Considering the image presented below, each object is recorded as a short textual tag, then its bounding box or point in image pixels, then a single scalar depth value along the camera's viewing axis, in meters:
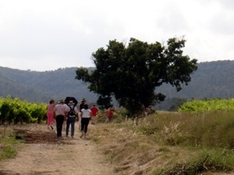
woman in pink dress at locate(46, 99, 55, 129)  25.55
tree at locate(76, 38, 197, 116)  48.63
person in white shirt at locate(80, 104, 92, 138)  22.58
